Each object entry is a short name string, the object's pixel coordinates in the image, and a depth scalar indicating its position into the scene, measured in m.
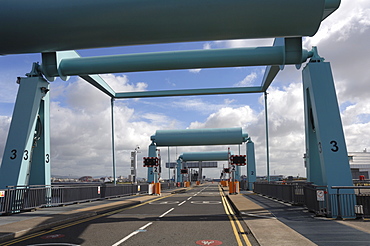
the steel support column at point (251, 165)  43.28
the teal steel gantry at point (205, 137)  44.09
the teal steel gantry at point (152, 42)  10.55
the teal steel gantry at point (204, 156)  71.62
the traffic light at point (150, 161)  35.16
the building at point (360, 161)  92.88
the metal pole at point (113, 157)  35.06
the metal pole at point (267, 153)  35.34
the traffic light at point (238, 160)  35.16
